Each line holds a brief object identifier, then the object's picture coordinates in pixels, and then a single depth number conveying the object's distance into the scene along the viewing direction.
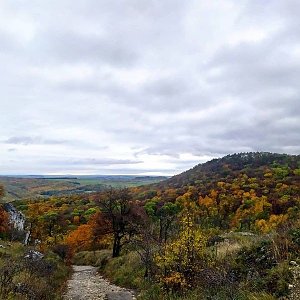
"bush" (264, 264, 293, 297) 8.88
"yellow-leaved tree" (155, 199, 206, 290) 12.48
